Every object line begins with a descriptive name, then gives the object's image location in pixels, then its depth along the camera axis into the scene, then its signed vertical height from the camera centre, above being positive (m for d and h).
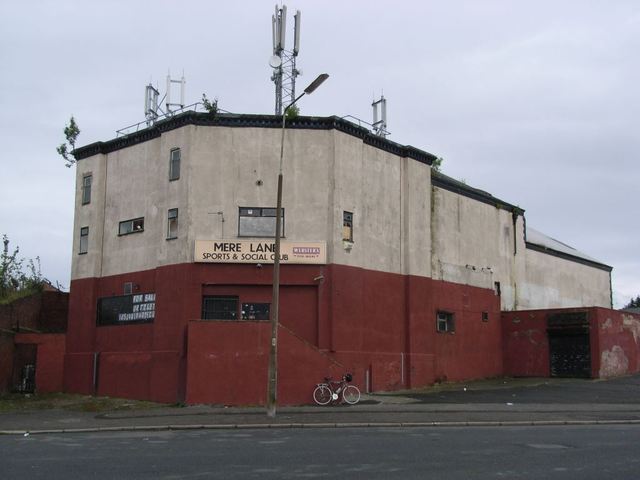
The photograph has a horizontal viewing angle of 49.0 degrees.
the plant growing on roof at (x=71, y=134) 35.97 +10.73
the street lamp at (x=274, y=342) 20.23 +0.16
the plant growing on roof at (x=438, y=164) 43.53 +11.47
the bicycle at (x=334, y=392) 24.66 -1.52
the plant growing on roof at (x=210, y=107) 28.62 +9.76
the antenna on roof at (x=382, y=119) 34.81 +11.60
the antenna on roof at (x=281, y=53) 32.81 +13.73
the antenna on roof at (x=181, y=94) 34.19 +12.31
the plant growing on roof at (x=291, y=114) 28.81 +9.53
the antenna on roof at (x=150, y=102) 34.91 +12.16
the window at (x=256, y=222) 28.17 +4.99
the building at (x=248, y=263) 26.70 +3.49
